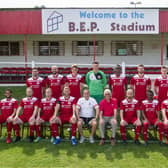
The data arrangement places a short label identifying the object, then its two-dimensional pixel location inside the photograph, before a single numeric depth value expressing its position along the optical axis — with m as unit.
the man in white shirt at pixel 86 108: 5.29
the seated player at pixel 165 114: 4.90
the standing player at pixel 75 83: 6.03
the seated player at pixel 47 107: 5.44
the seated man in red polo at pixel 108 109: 5.17
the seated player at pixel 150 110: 5.18
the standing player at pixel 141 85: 5.84
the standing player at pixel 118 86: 5.86
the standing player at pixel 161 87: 5.87
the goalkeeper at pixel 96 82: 5.77
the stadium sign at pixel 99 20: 11.62
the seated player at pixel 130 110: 5.19
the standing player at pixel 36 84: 6.05
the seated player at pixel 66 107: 5.32
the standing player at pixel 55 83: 6.10
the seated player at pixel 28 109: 5.29
